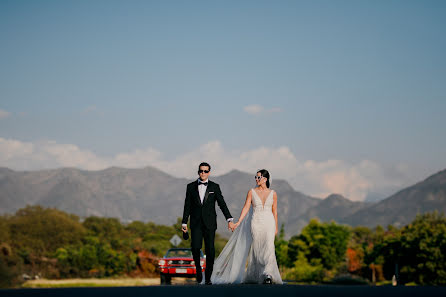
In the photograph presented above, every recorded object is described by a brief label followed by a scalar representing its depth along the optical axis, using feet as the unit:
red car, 73.92
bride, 45.44
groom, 42.52
